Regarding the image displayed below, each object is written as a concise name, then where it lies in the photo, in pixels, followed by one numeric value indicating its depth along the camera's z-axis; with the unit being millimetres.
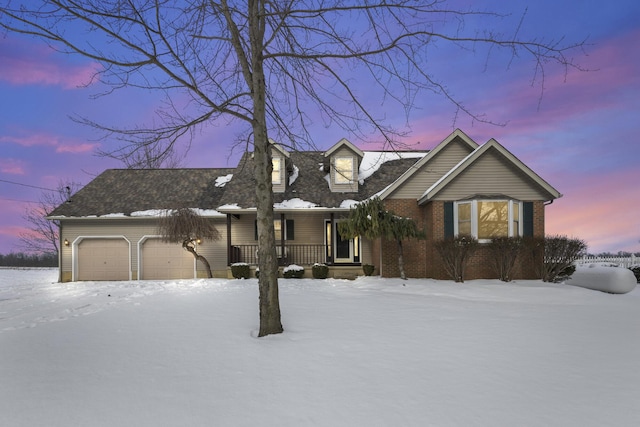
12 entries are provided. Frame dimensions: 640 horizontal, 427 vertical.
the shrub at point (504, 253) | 11664
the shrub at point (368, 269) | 14805
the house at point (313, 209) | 12992
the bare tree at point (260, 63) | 5305
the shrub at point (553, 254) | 11492
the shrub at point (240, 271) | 14734
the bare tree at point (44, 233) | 32019
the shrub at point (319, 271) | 14808
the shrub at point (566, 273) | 12427
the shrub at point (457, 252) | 11906
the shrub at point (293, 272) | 14734
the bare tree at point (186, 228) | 15367
